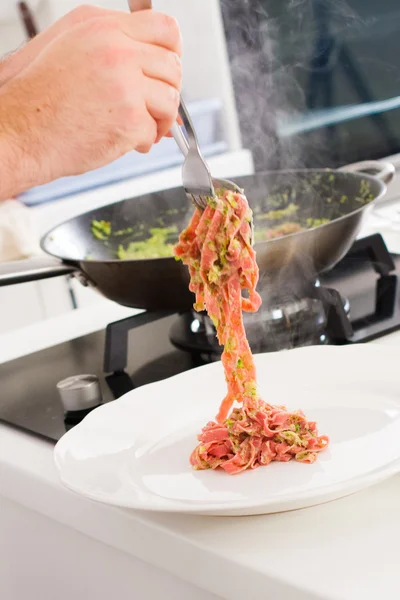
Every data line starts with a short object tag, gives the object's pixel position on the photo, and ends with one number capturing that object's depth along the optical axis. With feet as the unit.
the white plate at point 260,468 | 3.63
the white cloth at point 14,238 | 9.87
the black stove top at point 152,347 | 4.56
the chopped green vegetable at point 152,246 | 5.68
